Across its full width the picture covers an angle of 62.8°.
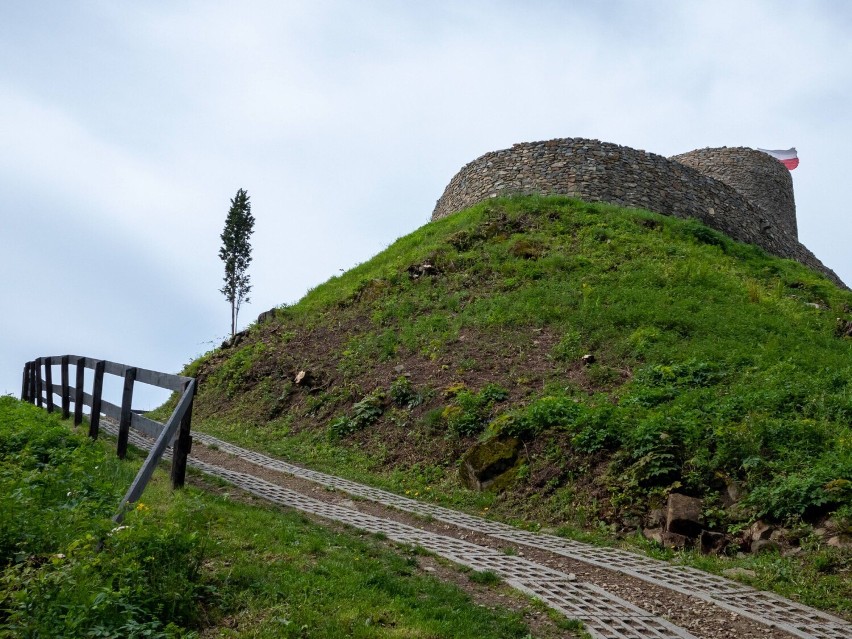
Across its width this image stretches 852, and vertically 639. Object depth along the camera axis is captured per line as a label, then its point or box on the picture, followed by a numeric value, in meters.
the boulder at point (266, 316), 19.66
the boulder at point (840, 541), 6.40
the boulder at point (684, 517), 7.39
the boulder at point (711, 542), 7.08
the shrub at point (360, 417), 12.46
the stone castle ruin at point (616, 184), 21.14
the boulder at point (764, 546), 6.76
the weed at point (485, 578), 5.58
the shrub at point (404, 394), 12.34
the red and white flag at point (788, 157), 37.56
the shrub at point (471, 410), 10.83
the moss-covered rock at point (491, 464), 9.44
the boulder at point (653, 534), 7.38
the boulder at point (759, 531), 6.96
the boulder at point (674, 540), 7.24
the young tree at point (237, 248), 38.06
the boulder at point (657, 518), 7.60
